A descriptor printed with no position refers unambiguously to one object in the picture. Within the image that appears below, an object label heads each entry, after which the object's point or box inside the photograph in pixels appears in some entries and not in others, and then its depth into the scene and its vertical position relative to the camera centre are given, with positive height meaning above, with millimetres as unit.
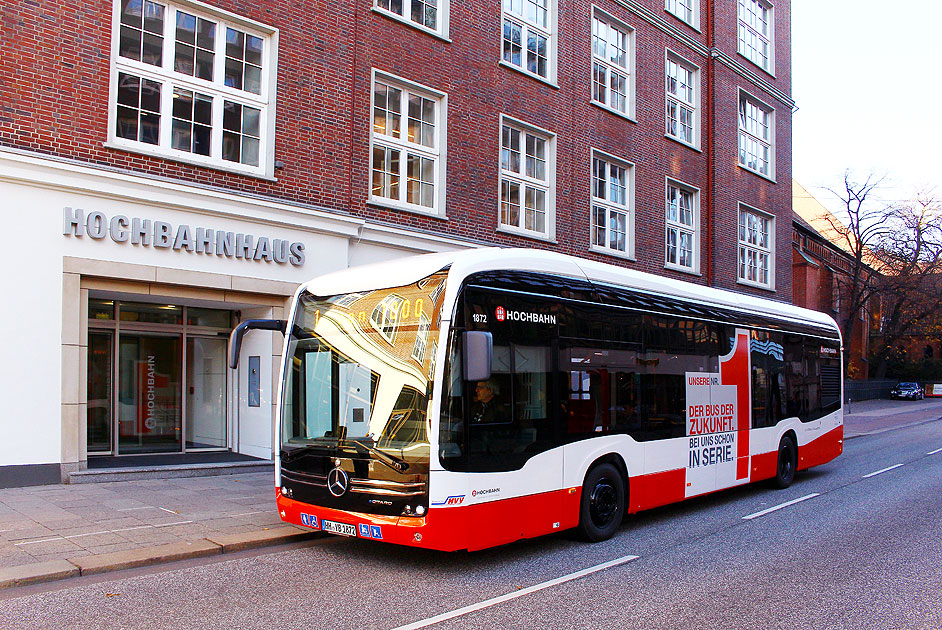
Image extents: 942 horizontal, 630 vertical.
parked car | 53375 -2755
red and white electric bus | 6643 -501
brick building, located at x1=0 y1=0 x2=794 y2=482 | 10586 +3099
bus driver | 6812 -482
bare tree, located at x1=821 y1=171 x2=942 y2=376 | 45750 +5580
